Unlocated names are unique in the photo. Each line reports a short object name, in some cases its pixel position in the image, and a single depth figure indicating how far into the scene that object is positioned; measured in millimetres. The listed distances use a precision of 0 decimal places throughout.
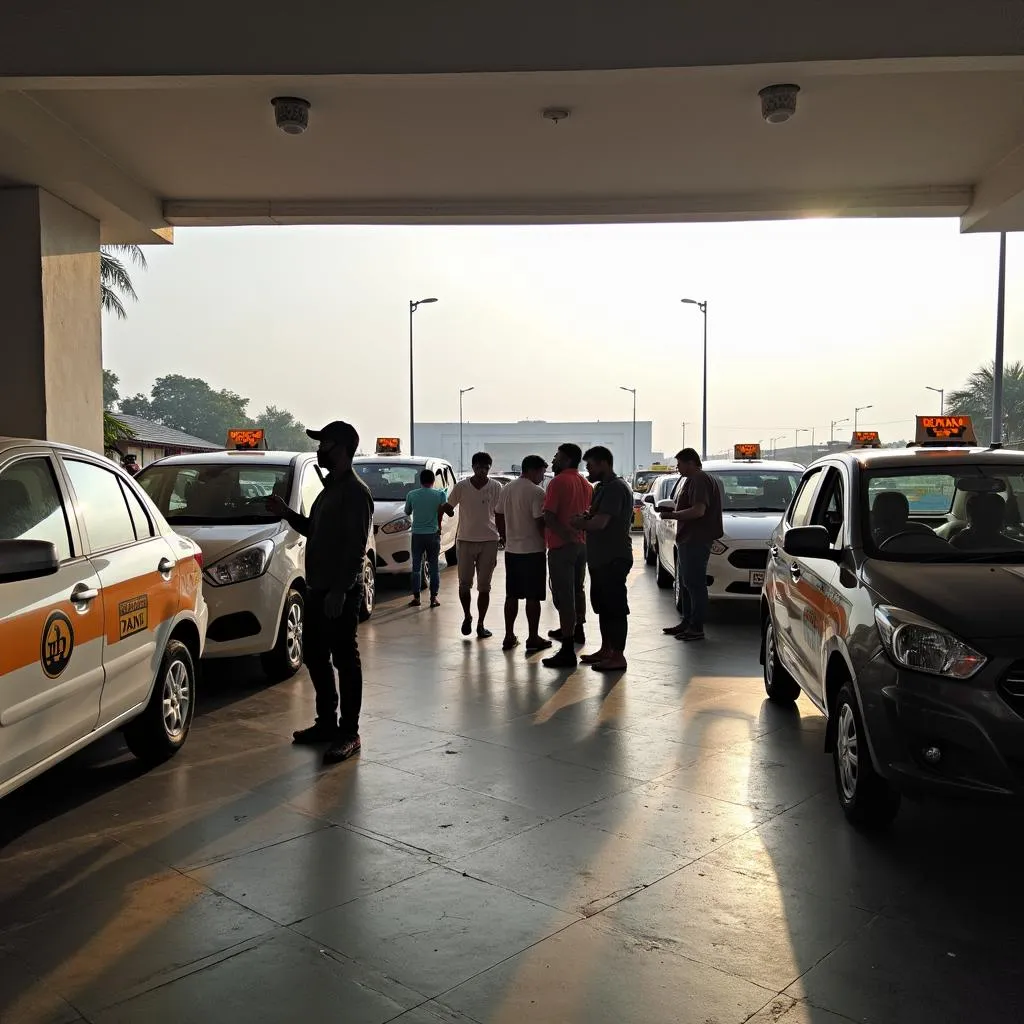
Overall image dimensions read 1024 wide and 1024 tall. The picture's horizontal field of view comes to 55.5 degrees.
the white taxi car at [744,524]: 10469
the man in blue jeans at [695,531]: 9422
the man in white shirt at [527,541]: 8891
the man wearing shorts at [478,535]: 9797
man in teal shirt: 11336
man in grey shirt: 7898
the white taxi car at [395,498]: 13344
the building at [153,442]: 32312
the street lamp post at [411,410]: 42344
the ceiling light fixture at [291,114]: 6949
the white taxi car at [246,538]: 7145
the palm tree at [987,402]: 48406
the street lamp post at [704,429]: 44850
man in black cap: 5637
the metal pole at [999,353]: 20312
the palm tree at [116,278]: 28562
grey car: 3744
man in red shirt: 8336
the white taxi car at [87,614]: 3811
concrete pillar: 8094
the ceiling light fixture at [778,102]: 6676
